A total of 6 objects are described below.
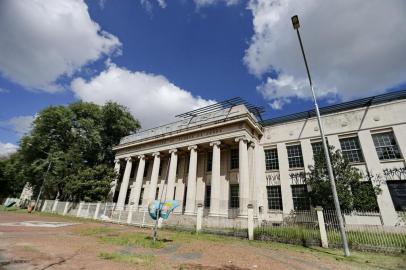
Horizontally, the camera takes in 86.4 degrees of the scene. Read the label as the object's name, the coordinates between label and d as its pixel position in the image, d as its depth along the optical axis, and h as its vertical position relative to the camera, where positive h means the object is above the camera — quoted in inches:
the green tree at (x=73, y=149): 1028.5 +336.6
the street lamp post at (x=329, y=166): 350.9 +101.4
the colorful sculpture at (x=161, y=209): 417.4 +15.7
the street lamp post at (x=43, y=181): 1097.2 +155.4
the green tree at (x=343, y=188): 557.3 +96.6
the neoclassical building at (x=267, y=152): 621.9 +232.0
